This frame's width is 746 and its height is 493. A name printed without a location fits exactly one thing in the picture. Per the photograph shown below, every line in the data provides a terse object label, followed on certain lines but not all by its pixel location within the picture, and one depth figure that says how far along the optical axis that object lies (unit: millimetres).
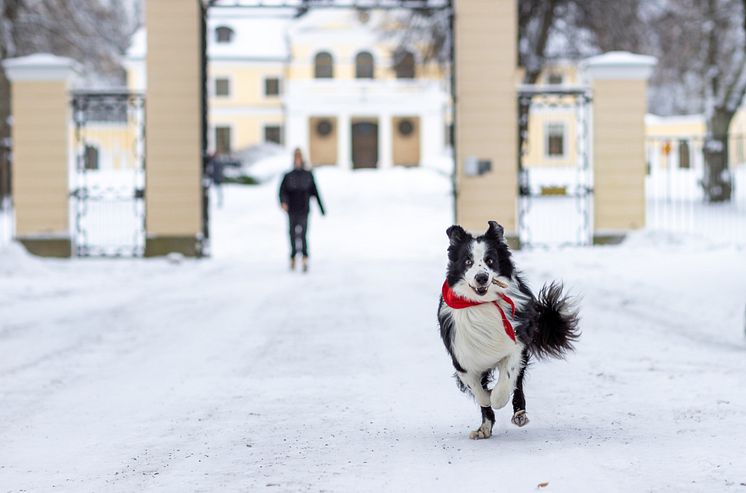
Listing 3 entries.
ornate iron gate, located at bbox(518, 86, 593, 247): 18094
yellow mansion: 60062
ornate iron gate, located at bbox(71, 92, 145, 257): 17791
